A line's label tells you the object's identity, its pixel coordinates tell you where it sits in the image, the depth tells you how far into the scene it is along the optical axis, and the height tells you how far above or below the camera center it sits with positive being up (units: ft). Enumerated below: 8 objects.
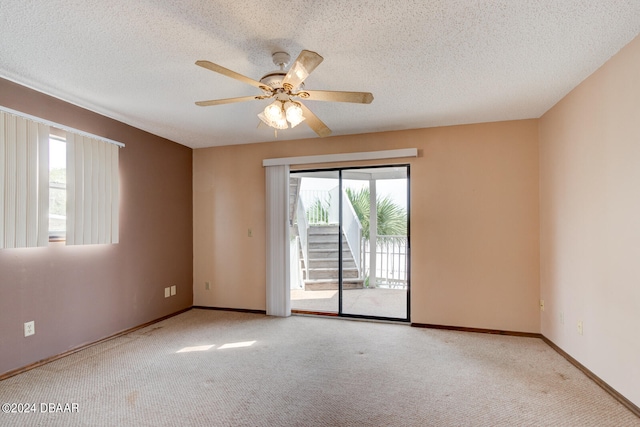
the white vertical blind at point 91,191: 9.69 +0.83
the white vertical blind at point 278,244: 13.82 -1.24
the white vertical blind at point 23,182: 7.95 +0.91
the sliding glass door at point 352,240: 13.75 -1.24
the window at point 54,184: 8.07 +0.94
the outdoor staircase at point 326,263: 16.24 -2.53
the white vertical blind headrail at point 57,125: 8.12 +2.67
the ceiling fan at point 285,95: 6.00 +2.54
